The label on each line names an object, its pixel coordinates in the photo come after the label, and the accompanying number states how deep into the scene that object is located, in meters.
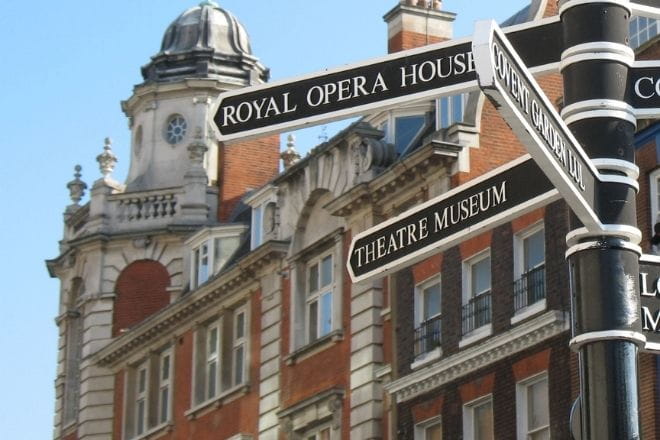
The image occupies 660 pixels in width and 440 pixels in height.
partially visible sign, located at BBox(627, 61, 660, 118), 9.22
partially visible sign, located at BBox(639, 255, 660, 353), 8.90
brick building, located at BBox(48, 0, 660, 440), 35.20
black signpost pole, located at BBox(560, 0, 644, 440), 8.57
